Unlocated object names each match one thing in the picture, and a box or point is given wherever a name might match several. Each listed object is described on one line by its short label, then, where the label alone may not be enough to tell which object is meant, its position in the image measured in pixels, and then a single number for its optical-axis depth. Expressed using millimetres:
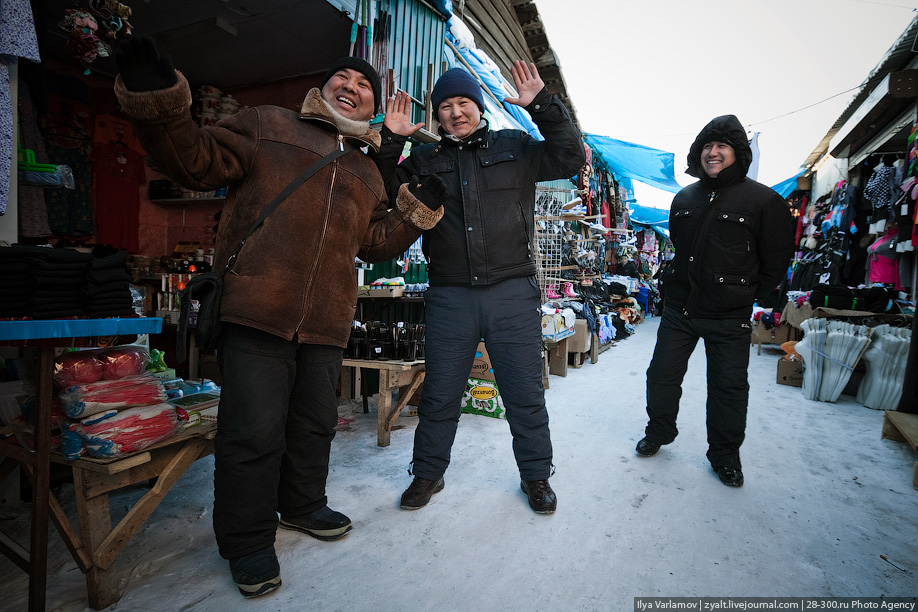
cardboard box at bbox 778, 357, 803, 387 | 5734
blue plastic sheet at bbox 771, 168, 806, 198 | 11271
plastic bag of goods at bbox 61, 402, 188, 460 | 1764
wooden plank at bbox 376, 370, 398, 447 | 3465
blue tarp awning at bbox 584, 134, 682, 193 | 11609
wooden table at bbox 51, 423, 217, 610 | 1699
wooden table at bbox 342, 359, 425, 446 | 3473
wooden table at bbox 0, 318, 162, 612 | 1587
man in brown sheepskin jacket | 1798
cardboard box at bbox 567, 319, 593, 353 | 6719
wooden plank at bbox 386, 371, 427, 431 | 3491
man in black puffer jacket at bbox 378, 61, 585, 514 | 2506
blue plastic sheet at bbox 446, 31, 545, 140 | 5211
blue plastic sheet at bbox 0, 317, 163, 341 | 1584
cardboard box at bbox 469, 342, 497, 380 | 4207
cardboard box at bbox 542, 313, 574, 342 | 5441
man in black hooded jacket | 2938
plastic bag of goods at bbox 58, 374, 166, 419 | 1820
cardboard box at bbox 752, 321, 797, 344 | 7562
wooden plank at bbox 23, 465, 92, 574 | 1702
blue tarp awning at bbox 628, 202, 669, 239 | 14648
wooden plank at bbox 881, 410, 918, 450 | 3196
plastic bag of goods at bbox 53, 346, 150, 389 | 1919
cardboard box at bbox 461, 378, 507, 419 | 4039
